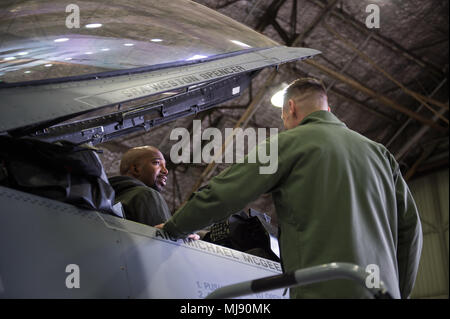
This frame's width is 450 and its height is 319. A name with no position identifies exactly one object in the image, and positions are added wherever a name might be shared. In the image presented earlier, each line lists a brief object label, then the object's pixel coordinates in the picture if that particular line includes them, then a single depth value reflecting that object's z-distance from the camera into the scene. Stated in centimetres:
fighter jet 211
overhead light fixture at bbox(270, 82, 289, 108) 814
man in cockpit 308
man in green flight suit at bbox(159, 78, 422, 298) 201
